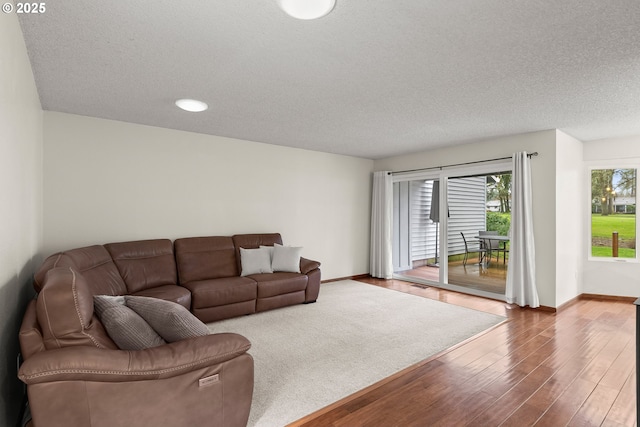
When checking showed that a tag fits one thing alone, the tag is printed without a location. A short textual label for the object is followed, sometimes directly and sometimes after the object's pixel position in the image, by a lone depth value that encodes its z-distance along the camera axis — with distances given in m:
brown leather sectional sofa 1.38
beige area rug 2.34
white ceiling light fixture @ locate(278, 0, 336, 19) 1.67
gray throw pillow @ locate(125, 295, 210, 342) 1.83
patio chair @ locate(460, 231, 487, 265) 6.08
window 4.93
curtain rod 4.47
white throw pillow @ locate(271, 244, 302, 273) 4.73
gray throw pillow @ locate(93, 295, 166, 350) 1.72
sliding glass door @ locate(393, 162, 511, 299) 5.38
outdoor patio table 5.66
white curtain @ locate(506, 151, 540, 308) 4.45
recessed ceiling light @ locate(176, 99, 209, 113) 3.29
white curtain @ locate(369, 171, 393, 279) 6.42
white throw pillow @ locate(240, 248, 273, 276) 4.54
